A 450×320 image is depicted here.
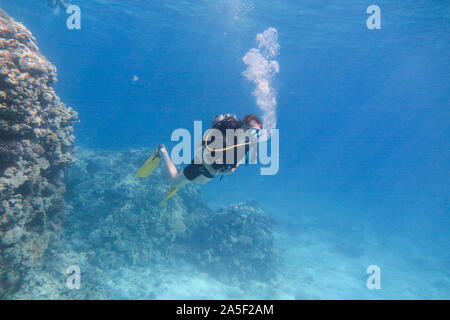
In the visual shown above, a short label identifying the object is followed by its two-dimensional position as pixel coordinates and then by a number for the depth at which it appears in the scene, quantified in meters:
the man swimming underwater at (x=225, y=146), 4.25
